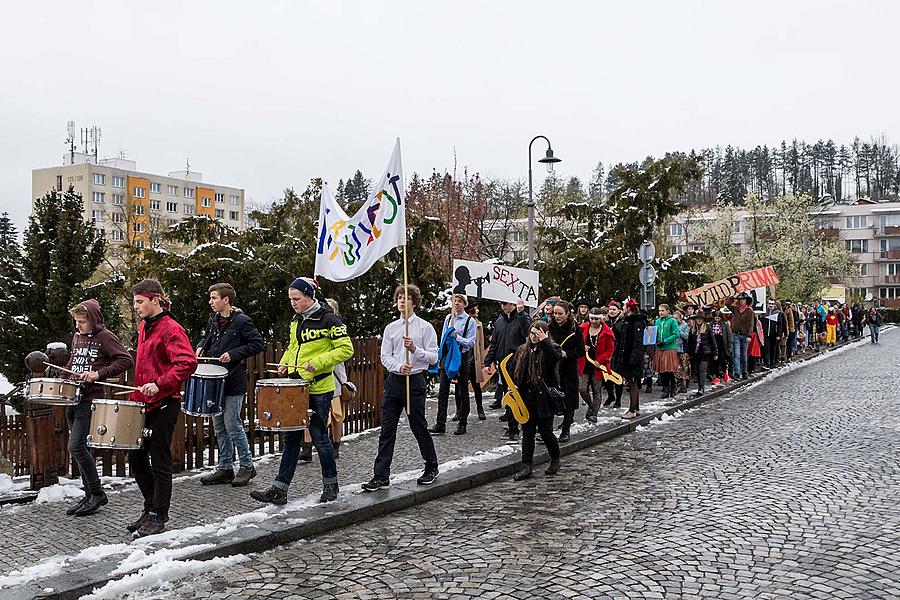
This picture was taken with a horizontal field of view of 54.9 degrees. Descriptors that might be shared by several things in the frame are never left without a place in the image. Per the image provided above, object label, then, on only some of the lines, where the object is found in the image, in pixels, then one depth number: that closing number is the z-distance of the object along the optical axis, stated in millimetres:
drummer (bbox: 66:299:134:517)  7320
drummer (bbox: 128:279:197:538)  6574
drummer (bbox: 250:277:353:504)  7480
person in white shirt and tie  8164
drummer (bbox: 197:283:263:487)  8188
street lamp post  20078
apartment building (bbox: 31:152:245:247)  104375
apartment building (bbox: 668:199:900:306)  101500
